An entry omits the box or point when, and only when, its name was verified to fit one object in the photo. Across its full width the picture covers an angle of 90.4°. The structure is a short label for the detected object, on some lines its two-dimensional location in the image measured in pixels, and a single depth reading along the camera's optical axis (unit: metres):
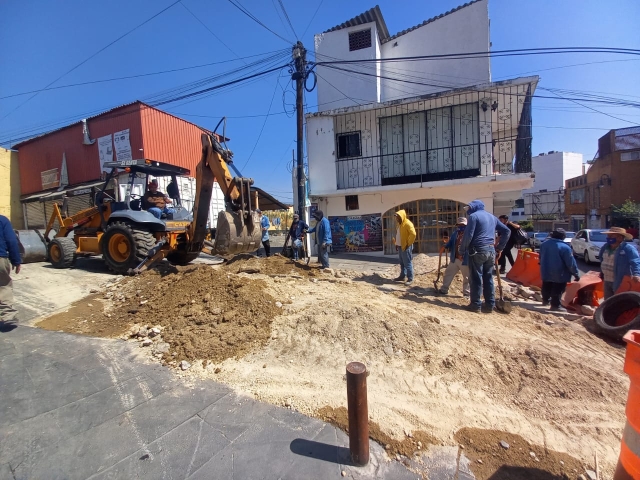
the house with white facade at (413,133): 12.14
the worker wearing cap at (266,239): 10.87
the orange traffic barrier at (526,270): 7.80
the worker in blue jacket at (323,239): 7.86
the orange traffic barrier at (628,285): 4.91
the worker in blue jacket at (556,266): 5.51
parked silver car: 14.04
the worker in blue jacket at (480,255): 5.12
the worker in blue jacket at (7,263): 4.42
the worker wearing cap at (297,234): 9.29
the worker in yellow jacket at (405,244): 6.95
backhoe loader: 6.07
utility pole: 11.21
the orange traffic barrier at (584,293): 6.01
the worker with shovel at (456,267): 6.30
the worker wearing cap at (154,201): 7.31
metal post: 2.14
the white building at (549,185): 45.75
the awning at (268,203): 11.28
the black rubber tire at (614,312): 4.42
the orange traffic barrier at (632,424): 1.67
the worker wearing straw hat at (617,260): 5.03
